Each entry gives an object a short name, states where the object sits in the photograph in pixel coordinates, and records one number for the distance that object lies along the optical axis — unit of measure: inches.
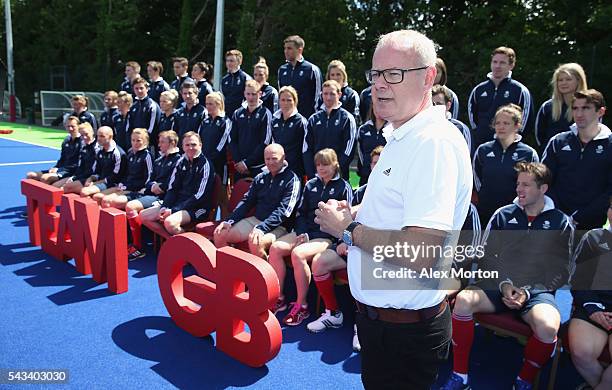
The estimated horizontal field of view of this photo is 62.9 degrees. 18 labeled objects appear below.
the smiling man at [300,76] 304.8
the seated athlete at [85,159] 302.8
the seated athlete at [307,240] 177.5
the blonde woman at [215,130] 284.2
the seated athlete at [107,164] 284.0
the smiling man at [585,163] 167.6
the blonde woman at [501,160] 178.4
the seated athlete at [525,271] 131.2
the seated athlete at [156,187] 245.6
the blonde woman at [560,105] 197.3
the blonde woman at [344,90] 270.7
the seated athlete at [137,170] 271.7
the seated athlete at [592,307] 122.0
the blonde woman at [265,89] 312.4
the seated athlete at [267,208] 201.0
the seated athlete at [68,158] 315.9
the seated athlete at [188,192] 236.1
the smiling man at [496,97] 228.1
